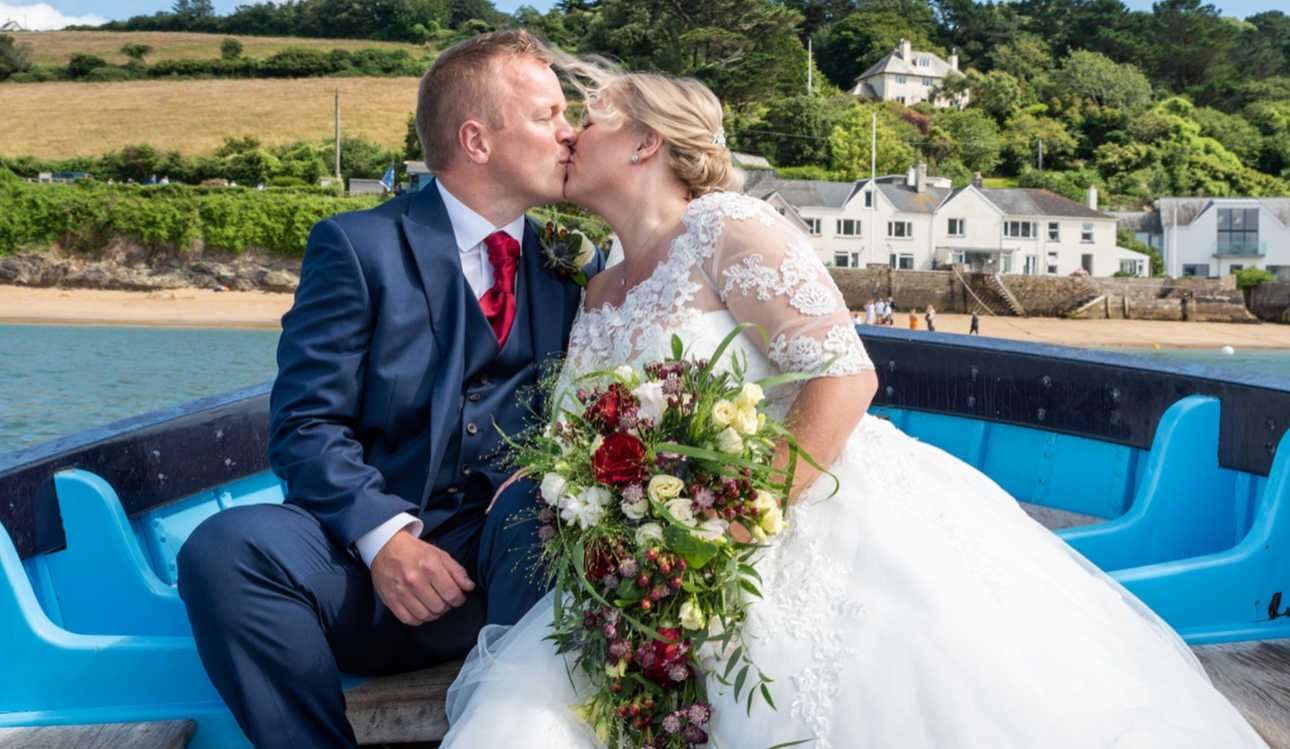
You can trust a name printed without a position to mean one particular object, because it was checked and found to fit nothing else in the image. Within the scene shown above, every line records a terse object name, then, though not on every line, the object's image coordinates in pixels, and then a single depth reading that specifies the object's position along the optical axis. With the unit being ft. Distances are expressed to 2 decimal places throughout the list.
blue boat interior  9.23
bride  6.87
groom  8.13
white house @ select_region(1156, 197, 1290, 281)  208.33
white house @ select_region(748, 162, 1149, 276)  192.03
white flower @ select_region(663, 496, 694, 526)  6.97
